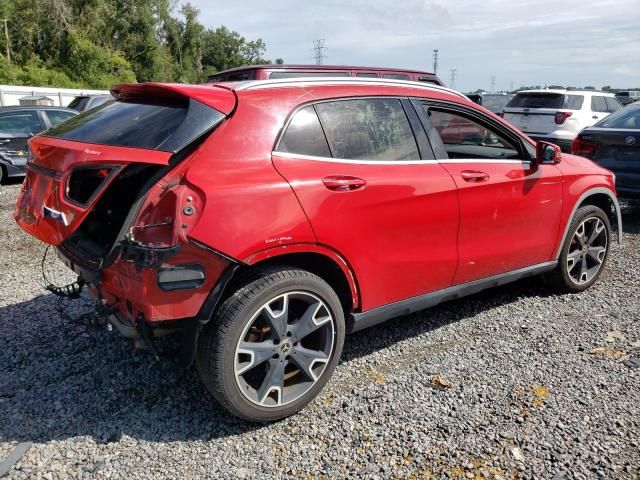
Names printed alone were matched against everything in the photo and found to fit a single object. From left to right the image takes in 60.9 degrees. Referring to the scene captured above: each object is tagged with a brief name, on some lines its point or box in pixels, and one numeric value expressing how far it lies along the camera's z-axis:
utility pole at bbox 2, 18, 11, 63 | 41.27
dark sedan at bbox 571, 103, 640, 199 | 6.83
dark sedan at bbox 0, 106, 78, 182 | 10.34
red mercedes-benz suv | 2.59
